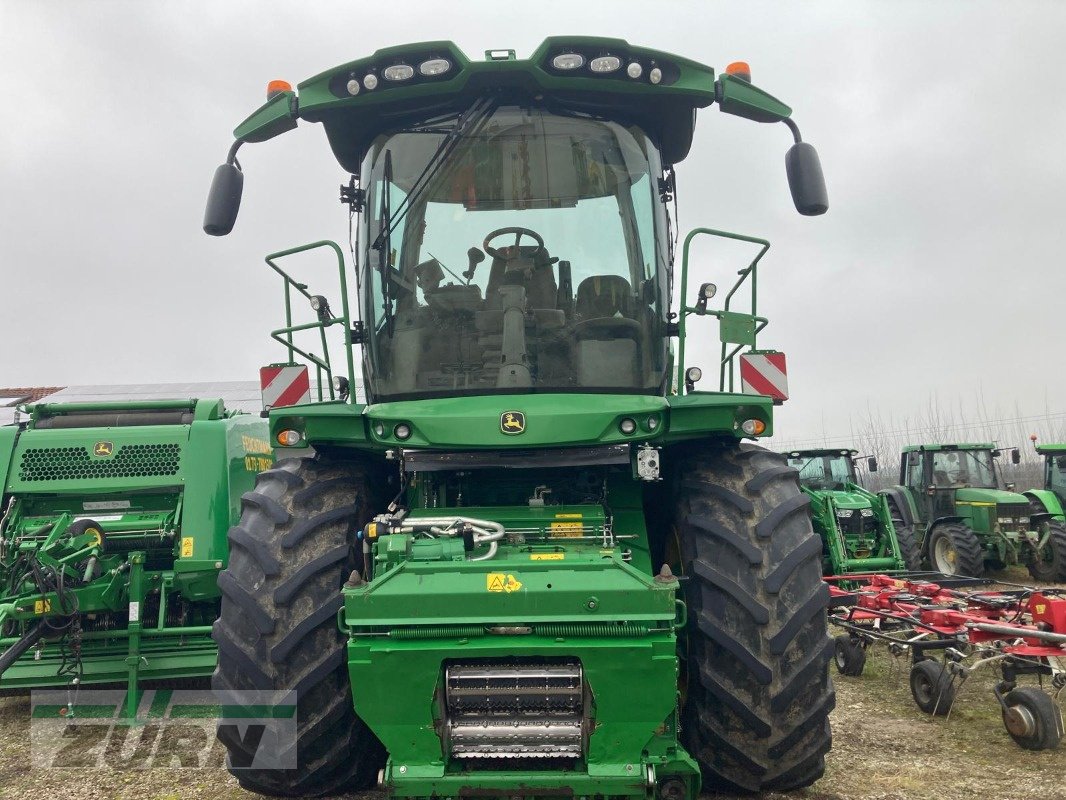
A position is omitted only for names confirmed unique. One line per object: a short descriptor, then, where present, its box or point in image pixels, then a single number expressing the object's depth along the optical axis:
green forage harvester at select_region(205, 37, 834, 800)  3.19
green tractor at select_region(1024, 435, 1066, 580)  13.84
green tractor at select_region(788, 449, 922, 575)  11.84
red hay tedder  5.01
